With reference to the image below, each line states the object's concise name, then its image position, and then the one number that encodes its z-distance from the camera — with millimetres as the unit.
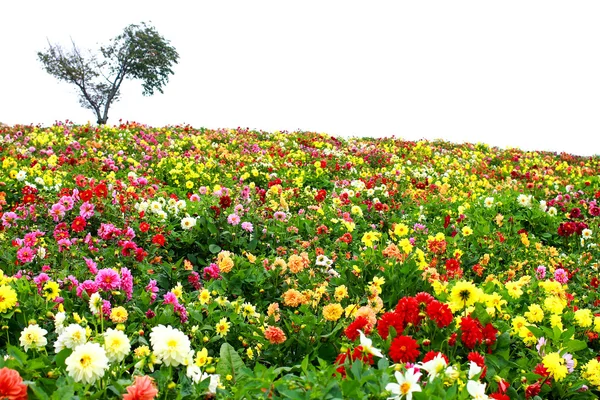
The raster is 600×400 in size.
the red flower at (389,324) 3004
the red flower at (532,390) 2725
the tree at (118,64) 35094
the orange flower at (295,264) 4344
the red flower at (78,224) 5164
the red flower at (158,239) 5148
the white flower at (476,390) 2174
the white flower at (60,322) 2848
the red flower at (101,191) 5863
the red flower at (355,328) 2912
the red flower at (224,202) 6113
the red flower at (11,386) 1842
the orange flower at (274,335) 3367
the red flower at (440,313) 2904
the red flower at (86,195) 5777
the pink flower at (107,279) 3730
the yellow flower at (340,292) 3771
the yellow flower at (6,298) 2963
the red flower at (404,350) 2621
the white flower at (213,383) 2355
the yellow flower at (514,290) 3900
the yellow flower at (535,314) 3479
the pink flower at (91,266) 4219
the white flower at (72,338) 2520
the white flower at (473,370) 2358
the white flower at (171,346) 2312
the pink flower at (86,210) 5652
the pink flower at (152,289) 3992
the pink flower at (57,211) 5523
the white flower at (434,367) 2418
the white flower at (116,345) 2369
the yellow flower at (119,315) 3107
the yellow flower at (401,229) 5223
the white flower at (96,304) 3232
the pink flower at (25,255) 4473
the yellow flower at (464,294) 3014
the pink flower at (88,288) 3706
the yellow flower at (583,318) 3588
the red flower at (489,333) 3000
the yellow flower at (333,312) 3369
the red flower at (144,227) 5387
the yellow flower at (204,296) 3843
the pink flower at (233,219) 6047
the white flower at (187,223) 5830
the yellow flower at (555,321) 3395
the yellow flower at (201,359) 2590
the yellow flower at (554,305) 3580
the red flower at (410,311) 3010
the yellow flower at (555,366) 2855
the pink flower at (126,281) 3883
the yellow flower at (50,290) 3344
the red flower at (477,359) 2613
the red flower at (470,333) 2885
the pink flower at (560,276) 5082
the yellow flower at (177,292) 3887
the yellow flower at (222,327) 3539
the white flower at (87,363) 2137
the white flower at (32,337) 2617
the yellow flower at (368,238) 4836
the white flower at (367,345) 2500
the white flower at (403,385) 2162
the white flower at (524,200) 8398
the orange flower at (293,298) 3873
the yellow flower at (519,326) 3272
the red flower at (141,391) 1951
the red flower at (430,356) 2605
